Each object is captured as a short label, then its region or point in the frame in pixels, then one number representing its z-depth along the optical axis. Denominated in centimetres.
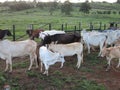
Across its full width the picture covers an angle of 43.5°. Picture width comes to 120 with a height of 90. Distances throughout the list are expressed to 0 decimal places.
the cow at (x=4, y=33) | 738
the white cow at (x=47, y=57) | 478
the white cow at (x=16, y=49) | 498
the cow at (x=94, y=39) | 663
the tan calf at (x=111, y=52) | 526
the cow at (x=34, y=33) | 880
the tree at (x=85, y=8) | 3094
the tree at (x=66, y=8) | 3061
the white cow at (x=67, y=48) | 528
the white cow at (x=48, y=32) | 752
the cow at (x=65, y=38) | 665
